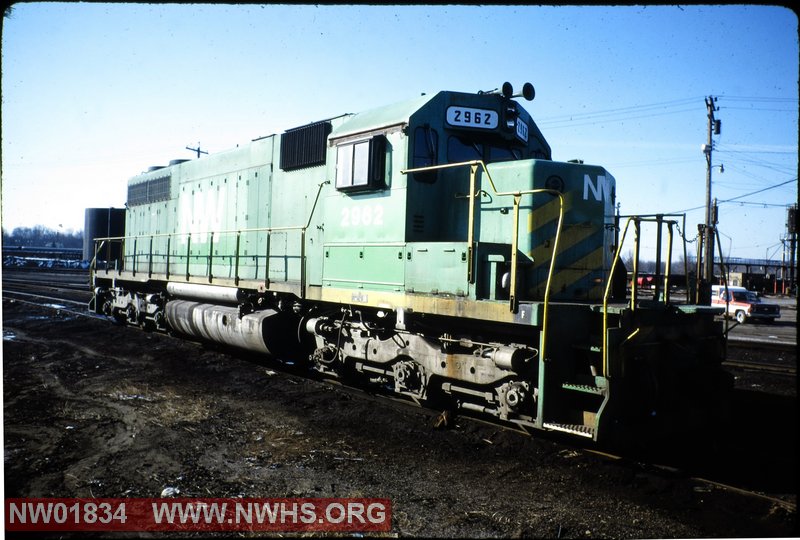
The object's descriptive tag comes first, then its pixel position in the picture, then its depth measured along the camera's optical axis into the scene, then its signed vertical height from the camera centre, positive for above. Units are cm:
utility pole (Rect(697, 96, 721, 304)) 2754 +707
